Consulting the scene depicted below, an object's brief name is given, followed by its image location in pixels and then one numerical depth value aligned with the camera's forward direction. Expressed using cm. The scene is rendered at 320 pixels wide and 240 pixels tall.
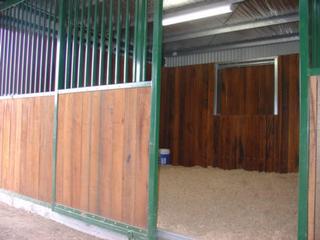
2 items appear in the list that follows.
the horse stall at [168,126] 236
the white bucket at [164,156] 628
